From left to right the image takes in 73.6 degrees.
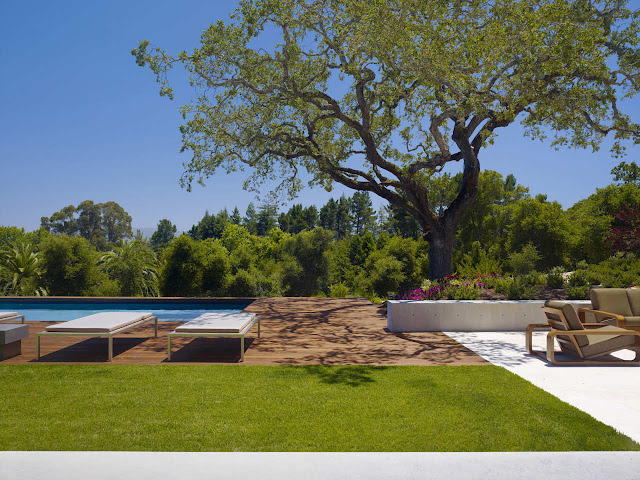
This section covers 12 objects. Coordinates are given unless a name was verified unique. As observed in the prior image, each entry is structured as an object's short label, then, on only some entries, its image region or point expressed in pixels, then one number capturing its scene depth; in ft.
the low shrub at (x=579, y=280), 30.83
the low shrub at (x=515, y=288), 28.78
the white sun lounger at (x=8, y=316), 23.01
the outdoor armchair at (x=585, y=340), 18.67
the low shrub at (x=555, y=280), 33.27
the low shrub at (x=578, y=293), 28.89
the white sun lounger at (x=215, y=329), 18.49
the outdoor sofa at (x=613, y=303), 22.17
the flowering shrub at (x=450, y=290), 28.58
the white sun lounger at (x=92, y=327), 18.58
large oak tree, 30.37
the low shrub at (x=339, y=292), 51.77
